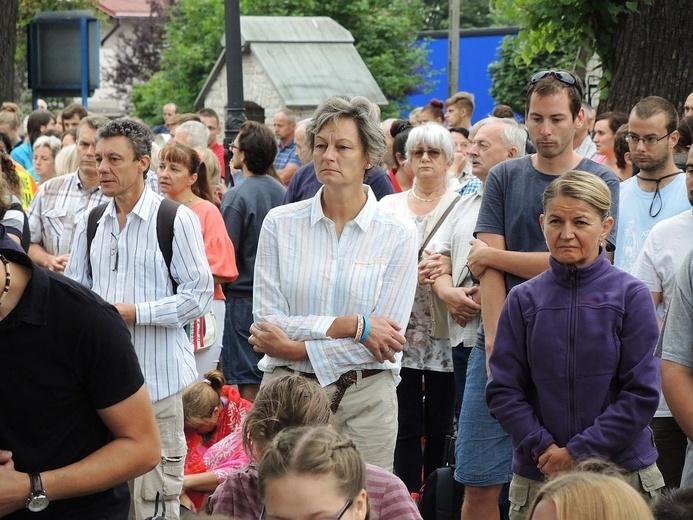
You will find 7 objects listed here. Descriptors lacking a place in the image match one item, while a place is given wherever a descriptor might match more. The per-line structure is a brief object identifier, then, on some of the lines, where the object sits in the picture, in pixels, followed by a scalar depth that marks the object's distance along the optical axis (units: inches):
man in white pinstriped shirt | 447.5
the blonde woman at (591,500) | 223.3
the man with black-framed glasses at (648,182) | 525.0
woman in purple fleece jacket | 350.6
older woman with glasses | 556.7
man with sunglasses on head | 404.2
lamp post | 1015.6
